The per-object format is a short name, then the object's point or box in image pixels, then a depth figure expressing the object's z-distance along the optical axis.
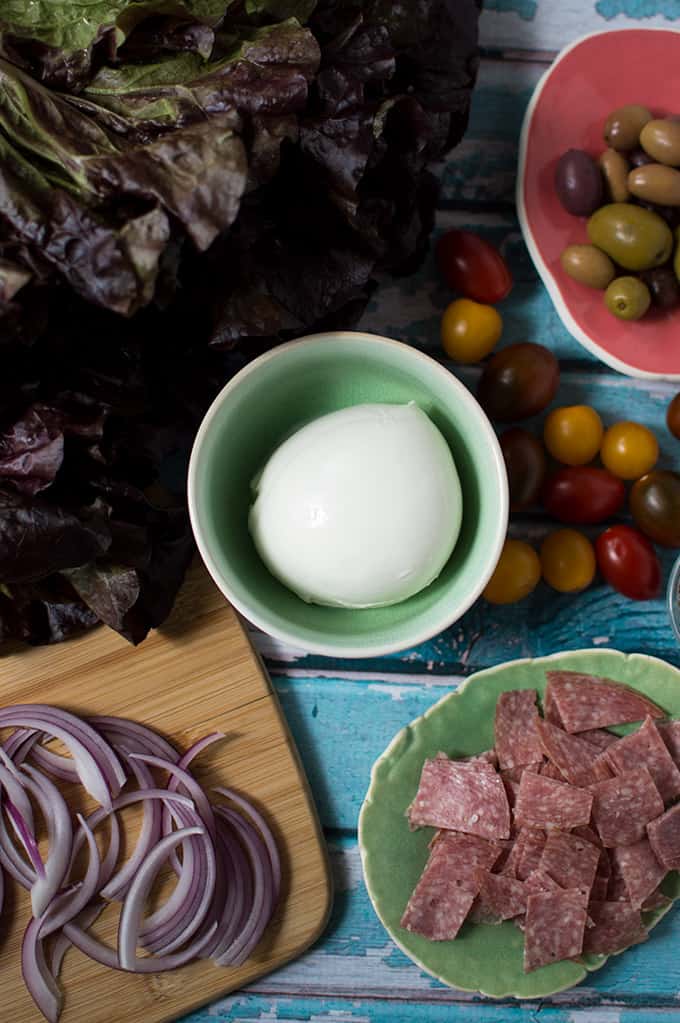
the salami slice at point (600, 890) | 0.66
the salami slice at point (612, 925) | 0.65
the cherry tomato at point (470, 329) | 0.66
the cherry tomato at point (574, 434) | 0.66
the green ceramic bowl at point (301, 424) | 0.60
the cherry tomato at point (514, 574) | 0.66
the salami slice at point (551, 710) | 0.66
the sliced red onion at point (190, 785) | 0.65
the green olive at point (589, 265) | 0.65
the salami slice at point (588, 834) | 0.66
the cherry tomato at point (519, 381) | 0.65
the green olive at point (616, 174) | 0.65
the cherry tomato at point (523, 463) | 0.66
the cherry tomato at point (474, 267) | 0.66
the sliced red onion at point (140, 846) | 0.65
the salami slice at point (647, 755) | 0.65
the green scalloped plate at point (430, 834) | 0.66
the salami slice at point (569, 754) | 0.66
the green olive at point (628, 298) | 0.65
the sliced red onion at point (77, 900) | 0.64
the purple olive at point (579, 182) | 0.65
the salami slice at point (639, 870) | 0.65
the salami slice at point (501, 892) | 0.65
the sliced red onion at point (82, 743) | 0.64
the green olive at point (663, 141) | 0.65
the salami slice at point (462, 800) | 0.65
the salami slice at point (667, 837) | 0.65
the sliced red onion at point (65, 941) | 0.65
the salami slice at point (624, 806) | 0.65
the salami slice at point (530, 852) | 0.65
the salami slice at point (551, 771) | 0.66
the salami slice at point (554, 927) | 0.64
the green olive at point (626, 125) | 0.65
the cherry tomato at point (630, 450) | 0.66
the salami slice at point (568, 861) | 0.65
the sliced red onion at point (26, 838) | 0.64
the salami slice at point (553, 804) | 0.65
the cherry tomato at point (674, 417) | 0.67
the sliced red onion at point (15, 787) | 0.64
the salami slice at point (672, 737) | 0.66
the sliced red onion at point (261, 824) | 0.66
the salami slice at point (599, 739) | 0.66
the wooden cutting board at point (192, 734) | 0.65
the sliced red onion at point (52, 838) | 0.64
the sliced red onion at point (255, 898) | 0.65
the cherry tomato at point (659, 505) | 0.66
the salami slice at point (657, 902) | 0.66
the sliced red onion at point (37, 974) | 0.64
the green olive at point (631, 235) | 0.65
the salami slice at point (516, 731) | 0.66
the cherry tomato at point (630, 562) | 0.66
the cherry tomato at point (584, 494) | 0.66
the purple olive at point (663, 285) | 0.66
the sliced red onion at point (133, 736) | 0.65
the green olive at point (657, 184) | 0.65
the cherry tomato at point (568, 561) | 0.66
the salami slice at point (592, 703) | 0.66
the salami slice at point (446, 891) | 0.65
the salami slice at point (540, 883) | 0.65
